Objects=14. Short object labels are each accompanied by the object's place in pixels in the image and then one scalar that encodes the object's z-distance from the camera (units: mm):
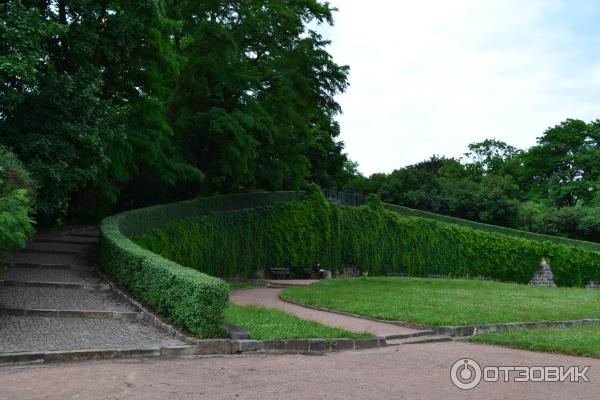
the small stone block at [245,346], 9055
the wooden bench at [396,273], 33312
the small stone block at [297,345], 9367
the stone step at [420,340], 10827
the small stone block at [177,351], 8617
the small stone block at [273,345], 9227
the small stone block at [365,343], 9984
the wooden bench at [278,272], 27922
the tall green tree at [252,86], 21641
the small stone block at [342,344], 9719
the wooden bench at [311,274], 29469
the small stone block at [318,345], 9523
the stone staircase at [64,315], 8438
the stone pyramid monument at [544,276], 38512
